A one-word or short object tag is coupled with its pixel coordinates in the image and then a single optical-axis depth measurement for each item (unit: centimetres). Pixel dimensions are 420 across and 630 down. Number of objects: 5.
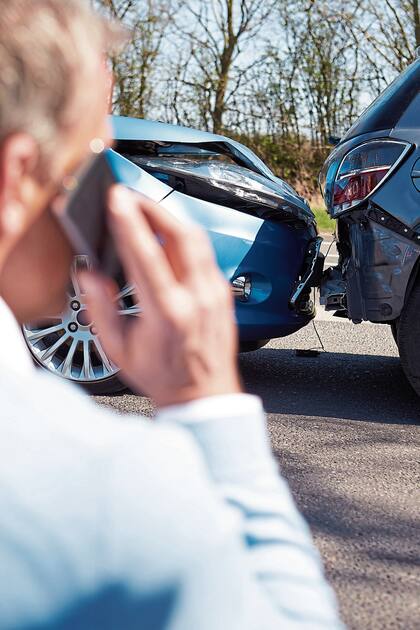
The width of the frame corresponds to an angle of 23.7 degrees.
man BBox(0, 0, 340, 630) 62
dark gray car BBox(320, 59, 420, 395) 429
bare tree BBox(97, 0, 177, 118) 1577
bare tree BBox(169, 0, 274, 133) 1628
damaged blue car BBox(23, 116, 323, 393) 477
